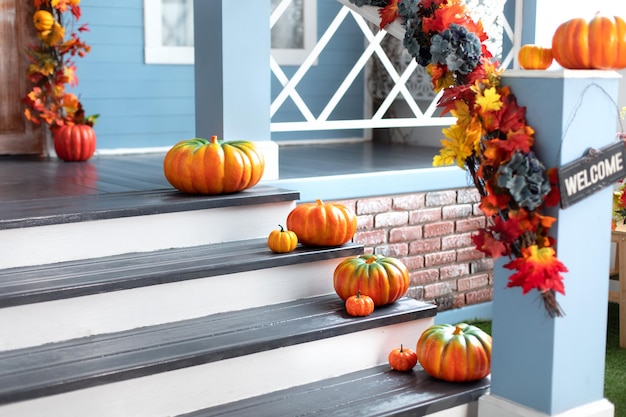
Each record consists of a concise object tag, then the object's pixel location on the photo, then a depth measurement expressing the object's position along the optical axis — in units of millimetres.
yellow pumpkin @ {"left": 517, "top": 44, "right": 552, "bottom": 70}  2639
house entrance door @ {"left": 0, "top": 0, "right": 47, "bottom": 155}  5293
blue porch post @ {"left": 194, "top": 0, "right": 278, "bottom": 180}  3943
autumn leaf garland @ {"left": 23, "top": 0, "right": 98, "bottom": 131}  5180
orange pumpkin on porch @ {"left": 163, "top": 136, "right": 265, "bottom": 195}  3547
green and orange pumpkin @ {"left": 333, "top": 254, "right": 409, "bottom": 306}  3258
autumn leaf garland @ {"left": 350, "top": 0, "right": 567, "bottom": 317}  2461
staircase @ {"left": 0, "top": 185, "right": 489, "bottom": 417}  2672
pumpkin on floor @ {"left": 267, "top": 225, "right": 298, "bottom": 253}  3400
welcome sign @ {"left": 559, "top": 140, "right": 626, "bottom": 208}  2496
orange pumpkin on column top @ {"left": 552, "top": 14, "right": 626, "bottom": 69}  2500
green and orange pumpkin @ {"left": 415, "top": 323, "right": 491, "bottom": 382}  2908
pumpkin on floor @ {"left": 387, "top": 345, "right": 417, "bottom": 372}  3066
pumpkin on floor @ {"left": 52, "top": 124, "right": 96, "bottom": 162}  5082
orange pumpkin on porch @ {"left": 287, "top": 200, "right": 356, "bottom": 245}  3502
